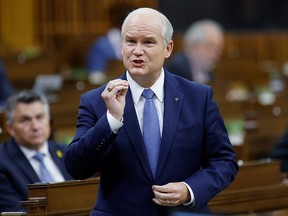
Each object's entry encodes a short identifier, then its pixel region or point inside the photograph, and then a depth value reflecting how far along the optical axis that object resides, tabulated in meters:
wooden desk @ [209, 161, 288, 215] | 9.70
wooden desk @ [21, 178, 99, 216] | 8.41
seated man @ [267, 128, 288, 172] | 12.53
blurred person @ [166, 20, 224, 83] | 19.28
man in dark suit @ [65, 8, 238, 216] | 6.82
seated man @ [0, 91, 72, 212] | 9.97
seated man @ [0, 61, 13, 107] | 17.50
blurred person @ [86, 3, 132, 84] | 25.16
